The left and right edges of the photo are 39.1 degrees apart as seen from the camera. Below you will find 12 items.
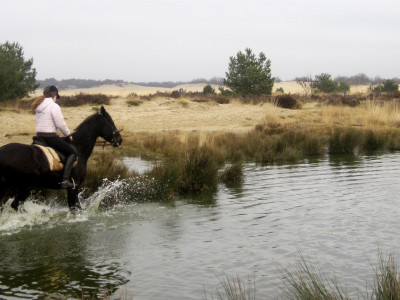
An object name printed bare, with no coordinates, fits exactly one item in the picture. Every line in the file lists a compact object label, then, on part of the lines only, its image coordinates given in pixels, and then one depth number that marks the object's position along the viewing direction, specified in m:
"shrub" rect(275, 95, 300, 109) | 36.66
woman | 9.80
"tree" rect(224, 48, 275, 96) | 48.22
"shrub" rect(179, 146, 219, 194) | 13.09
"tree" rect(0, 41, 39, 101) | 34.12
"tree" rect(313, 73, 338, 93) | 64.31
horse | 9.16
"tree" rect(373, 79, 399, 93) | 60.83
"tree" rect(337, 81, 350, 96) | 67.13
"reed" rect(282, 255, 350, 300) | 4.75
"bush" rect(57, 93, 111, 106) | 33.75
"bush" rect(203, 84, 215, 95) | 58.28
